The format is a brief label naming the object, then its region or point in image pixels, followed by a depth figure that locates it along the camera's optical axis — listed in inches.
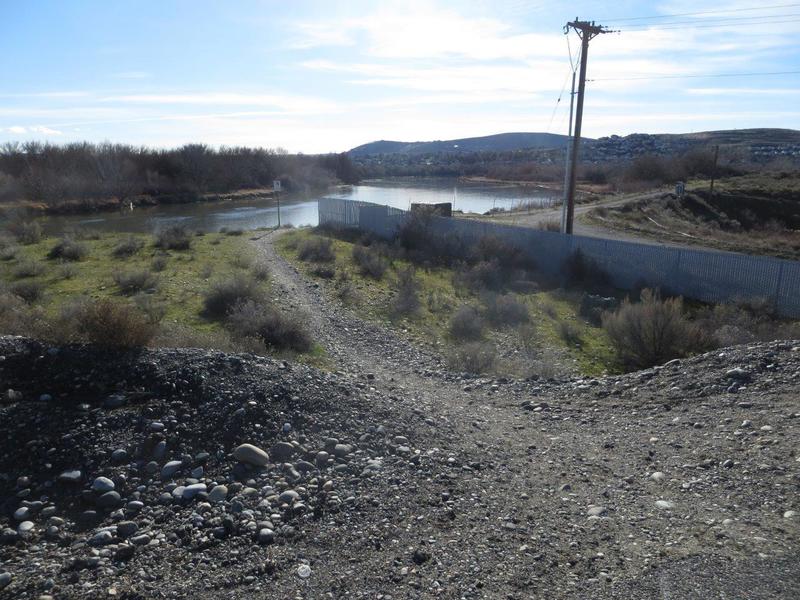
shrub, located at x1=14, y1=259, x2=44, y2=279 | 806.4
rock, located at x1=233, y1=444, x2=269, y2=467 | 231.6
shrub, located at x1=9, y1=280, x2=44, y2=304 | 651.7
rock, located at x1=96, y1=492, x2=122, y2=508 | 206.5
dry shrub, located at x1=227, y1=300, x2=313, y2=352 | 484.4
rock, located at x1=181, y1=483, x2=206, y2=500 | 211.0
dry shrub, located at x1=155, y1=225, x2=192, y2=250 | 1088.3
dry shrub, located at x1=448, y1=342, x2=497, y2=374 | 458.6
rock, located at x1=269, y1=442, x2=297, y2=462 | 239.9
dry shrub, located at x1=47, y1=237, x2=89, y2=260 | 968.3
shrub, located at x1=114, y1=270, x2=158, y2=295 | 715.4
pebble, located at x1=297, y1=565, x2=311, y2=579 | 171.3
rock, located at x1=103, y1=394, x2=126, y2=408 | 260.4
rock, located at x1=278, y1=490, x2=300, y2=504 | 210.2
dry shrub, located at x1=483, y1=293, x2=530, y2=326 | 677.9
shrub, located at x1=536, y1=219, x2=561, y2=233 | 1326.3
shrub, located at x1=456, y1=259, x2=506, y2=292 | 865.5
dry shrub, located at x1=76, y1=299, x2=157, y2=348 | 319.6
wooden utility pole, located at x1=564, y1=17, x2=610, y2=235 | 946.1
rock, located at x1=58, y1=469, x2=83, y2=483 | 216.4
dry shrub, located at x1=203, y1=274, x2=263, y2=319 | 609.9
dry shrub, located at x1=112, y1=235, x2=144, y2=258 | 1021.8
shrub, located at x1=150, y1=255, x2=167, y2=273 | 860.1
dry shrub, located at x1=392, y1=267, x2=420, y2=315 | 684.7
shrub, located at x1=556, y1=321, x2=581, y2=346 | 627.8
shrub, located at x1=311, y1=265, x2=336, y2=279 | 855.1
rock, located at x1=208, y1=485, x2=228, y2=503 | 210.5
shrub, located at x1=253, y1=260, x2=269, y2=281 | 780.9
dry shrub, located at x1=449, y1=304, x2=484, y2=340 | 611.1
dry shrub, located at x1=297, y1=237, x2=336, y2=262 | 975.9
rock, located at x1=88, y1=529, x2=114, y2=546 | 187.9
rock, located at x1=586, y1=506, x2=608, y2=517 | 208.2
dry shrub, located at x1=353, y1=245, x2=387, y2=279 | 887.7
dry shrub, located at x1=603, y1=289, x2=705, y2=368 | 529.3
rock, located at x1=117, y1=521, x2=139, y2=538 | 193.2
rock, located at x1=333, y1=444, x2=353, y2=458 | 245.2
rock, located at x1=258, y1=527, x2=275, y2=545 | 188.2
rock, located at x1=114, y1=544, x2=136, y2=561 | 181.3
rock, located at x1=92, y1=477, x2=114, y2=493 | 212.5
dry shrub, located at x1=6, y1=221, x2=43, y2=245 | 1202.0
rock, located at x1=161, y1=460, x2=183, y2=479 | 222.4
